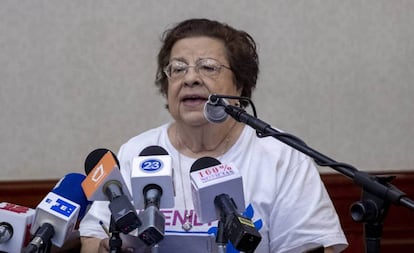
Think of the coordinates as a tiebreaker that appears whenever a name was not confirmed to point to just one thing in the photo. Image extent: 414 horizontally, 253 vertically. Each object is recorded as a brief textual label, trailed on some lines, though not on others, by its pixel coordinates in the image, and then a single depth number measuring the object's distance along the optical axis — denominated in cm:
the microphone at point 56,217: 266
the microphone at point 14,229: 277
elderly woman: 300
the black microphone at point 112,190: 258
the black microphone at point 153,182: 265
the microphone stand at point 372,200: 253
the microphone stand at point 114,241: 265
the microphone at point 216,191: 262
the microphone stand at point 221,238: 260
